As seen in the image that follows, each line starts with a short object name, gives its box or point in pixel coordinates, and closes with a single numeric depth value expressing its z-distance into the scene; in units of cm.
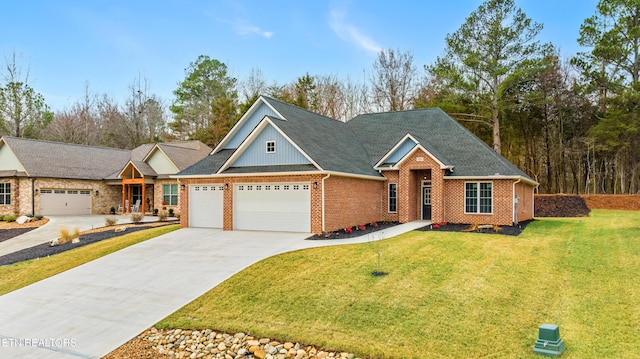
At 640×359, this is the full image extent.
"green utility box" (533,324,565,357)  646
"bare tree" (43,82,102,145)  4553
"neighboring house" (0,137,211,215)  2708
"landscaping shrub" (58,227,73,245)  1786
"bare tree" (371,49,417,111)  3747
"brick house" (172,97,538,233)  1677
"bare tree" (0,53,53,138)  3944
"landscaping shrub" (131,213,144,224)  2362
